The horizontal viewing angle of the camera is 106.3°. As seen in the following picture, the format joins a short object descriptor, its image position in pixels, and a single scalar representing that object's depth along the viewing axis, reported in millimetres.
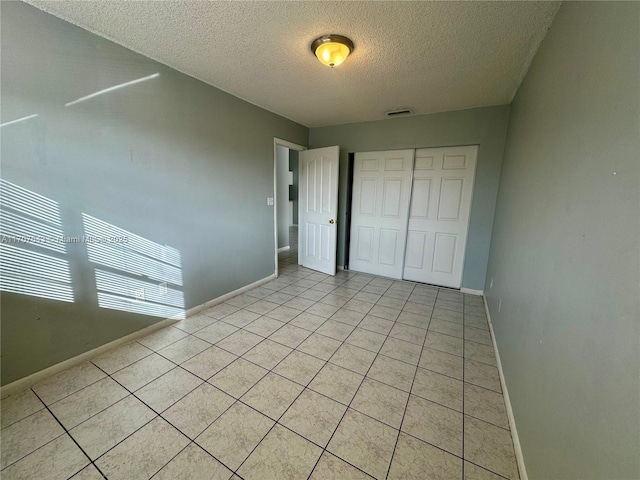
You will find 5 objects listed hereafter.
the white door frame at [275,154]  3510
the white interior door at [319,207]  3848
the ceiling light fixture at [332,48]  1763
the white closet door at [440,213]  3326
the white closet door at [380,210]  3705
